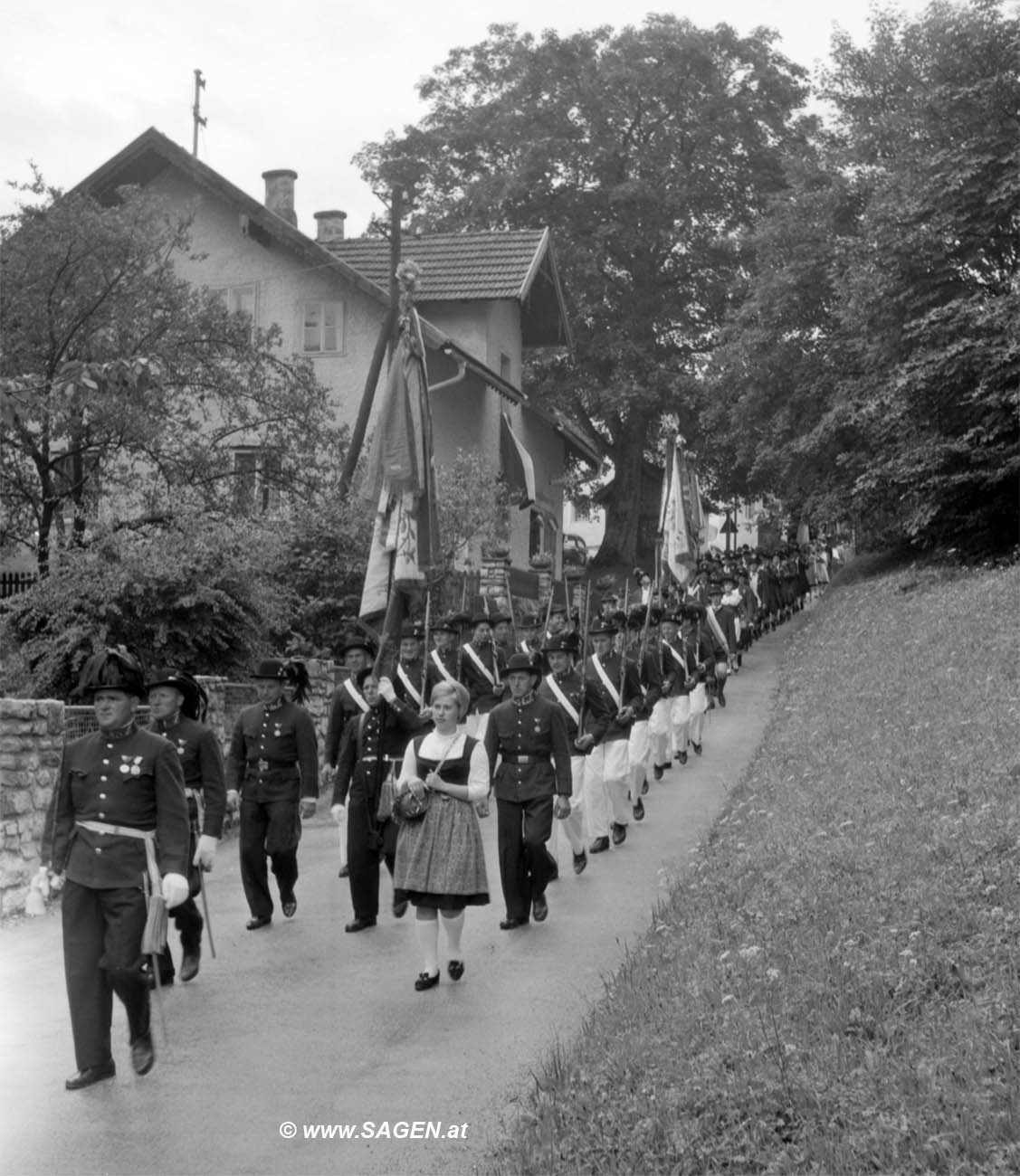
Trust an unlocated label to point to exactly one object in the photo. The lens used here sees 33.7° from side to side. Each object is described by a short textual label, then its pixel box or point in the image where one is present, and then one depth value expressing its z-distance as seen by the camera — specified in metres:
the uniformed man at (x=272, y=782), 11.76
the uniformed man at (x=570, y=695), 14.53
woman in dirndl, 9.91
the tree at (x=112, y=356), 21.14
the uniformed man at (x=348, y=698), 12.66
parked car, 45.62
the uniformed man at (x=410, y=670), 15.45
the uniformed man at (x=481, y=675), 18.42
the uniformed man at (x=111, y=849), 7.79
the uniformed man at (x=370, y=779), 11.68
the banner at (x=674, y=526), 26.66
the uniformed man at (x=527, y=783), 11.76
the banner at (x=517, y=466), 33.06
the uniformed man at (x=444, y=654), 18.02
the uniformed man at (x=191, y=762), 9.98
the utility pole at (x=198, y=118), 41.62
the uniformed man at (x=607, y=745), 14.84
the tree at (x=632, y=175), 45.25
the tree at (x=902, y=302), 31.45
